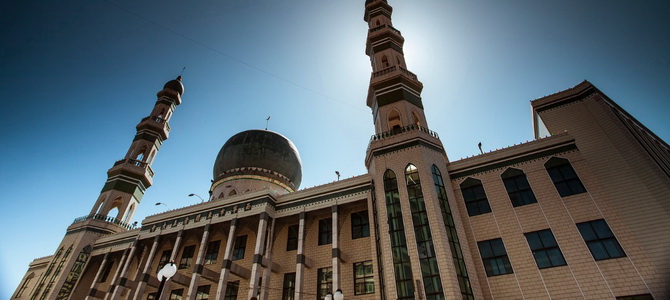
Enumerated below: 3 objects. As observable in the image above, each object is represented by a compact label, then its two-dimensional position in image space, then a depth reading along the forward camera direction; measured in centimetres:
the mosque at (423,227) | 1402
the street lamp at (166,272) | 875
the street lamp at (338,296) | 1272
